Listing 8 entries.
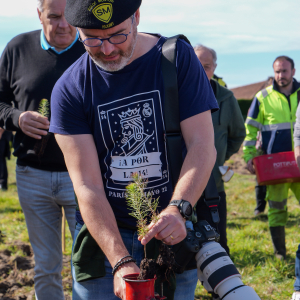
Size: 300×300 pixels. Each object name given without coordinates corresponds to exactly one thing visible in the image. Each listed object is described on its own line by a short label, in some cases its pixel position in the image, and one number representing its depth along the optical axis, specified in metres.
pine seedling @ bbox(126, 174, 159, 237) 1.74
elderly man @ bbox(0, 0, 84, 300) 3.22
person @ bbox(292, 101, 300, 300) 3.71
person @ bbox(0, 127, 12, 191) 9.82
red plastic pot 1.55
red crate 5.11
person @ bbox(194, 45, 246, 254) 4.26
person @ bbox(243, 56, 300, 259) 5.40
